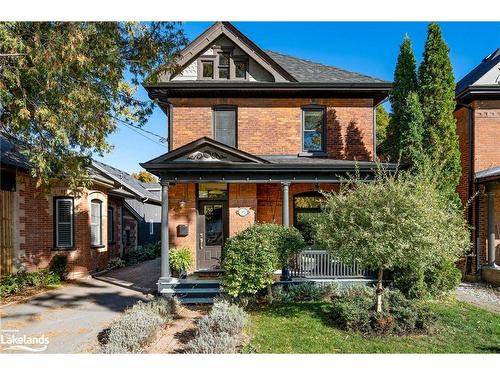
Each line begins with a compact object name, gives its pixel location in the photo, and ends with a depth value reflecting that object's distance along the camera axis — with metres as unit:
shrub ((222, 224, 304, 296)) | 7.95
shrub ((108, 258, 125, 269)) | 14.88
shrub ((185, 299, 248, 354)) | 5.82
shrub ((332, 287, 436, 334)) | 6.82
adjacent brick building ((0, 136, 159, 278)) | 11.23
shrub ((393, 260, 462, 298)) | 9.05
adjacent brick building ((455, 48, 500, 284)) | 11.98
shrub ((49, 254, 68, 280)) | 11.97
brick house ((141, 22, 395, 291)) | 11.18
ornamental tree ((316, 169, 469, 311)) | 6.56
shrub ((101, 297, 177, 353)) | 5.98
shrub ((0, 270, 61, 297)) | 10.04
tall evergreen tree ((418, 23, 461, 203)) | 11.03
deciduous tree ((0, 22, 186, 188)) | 6.39
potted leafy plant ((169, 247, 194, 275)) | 10.12
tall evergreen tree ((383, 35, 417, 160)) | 11.28
